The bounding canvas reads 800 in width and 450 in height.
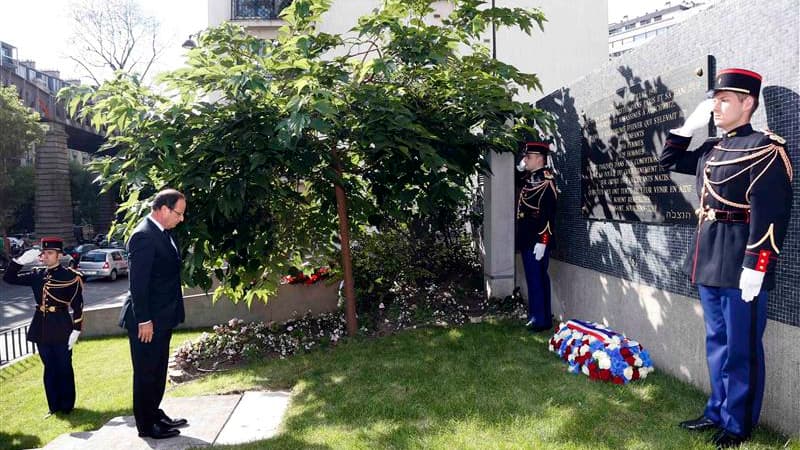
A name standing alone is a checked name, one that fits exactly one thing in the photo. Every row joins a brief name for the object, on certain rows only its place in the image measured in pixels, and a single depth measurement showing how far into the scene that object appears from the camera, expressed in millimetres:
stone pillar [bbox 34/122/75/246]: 34688
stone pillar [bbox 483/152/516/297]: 8062
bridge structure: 34625
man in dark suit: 4293
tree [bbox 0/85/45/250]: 25739
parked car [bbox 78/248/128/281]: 27406
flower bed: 7559
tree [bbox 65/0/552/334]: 5762
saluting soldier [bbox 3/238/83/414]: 6223
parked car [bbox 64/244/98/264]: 30272
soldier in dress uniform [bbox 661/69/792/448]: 3254
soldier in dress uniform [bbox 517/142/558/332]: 6461
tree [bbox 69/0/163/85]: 32406
